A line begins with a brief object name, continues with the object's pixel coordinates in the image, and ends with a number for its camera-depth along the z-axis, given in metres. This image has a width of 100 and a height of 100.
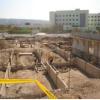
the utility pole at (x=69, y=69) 7.06
